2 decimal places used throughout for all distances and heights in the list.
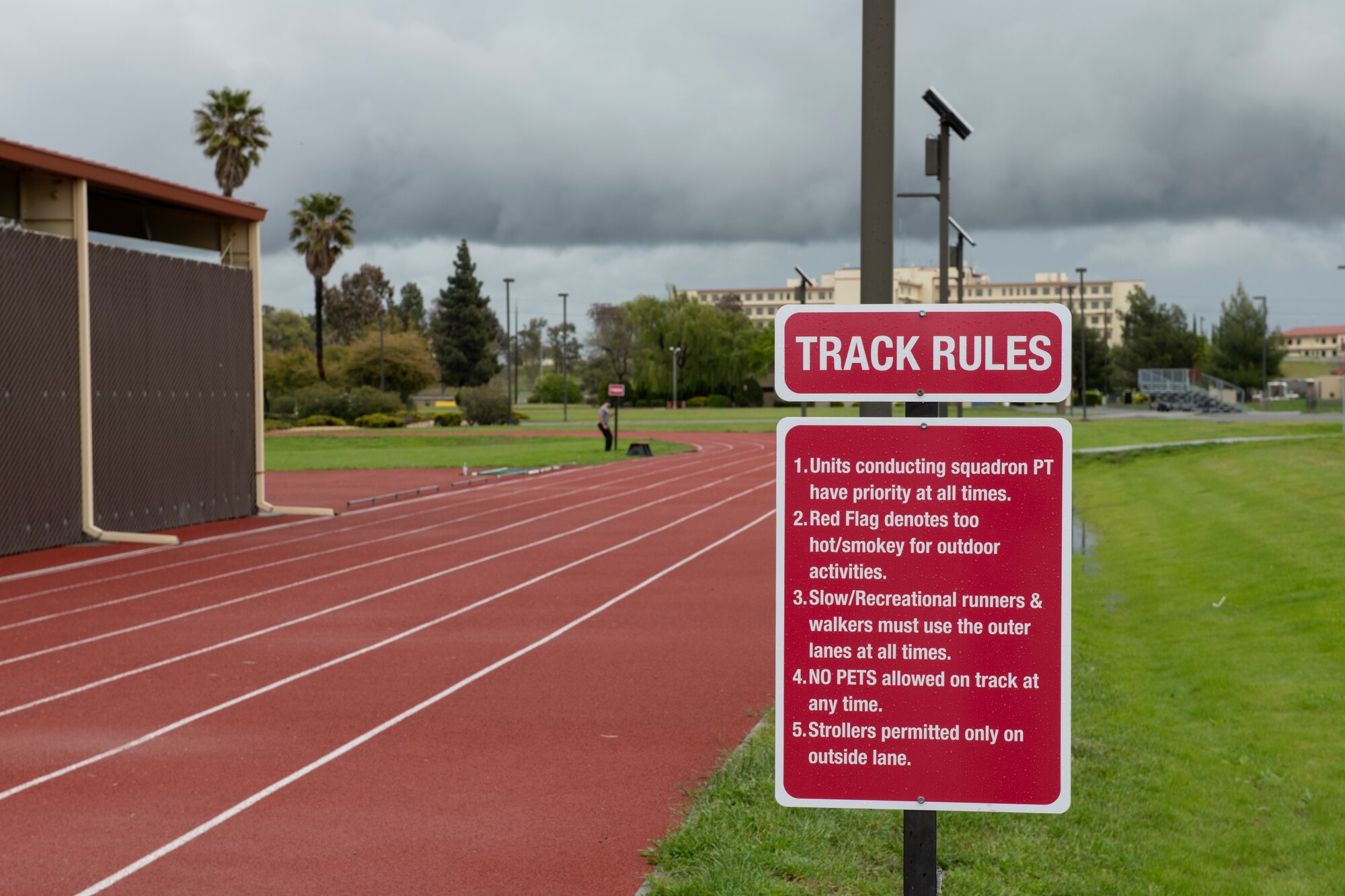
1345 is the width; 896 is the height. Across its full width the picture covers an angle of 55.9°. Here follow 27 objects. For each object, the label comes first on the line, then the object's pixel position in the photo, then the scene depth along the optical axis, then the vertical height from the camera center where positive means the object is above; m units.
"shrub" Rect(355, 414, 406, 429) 68.50 -1.76
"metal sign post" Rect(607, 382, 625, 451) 44.69 -0.09
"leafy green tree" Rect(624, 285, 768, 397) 109.44 +3.76
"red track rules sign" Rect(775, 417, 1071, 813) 3.64 -0.66
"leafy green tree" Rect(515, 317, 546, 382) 171.25 +6.18
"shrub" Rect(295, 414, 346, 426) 68.69 -1.77
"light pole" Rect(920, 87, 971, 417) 12.75 +2.47
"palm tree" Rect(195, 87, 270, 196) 60.56 +12.12
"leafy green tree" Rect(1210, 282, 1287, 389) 86.56 +3.42
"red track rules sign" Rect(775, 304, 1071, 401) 3.64 +0.11
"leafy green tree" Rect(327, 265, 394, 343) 131.88 +8.96
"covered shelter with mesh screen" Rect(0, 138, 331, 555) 19.92 +0.52
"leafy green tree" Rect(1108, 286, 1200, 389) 94.44 +3.88
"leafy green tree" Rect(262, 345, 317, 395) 82.12 +1.02
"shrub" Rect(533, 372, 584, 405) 125.88 -0.11
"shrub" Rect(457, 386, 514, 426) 73.38 -0.99
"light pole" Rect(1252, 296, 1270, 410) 80.56 +4.06
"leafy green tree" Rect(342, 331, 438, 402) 83.12 +1.60
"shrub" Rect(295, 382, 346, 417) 71.69 -0.79
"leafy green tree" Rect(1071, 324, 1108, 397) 95.62 +2.47
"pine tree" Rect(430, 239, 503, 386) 108.38 +4.73
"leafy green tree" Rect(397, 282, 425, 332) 146.50 +9.73
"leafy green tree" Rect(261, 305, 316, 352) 127.81 +5.99
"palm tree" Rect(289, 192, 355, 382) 76.75 +9.54
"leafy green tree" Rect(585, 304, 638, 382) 135.38 +5.36
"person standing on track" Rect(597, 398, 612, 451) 45.06 -1.07
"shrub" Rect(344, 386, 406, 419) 71.44 -0.78
